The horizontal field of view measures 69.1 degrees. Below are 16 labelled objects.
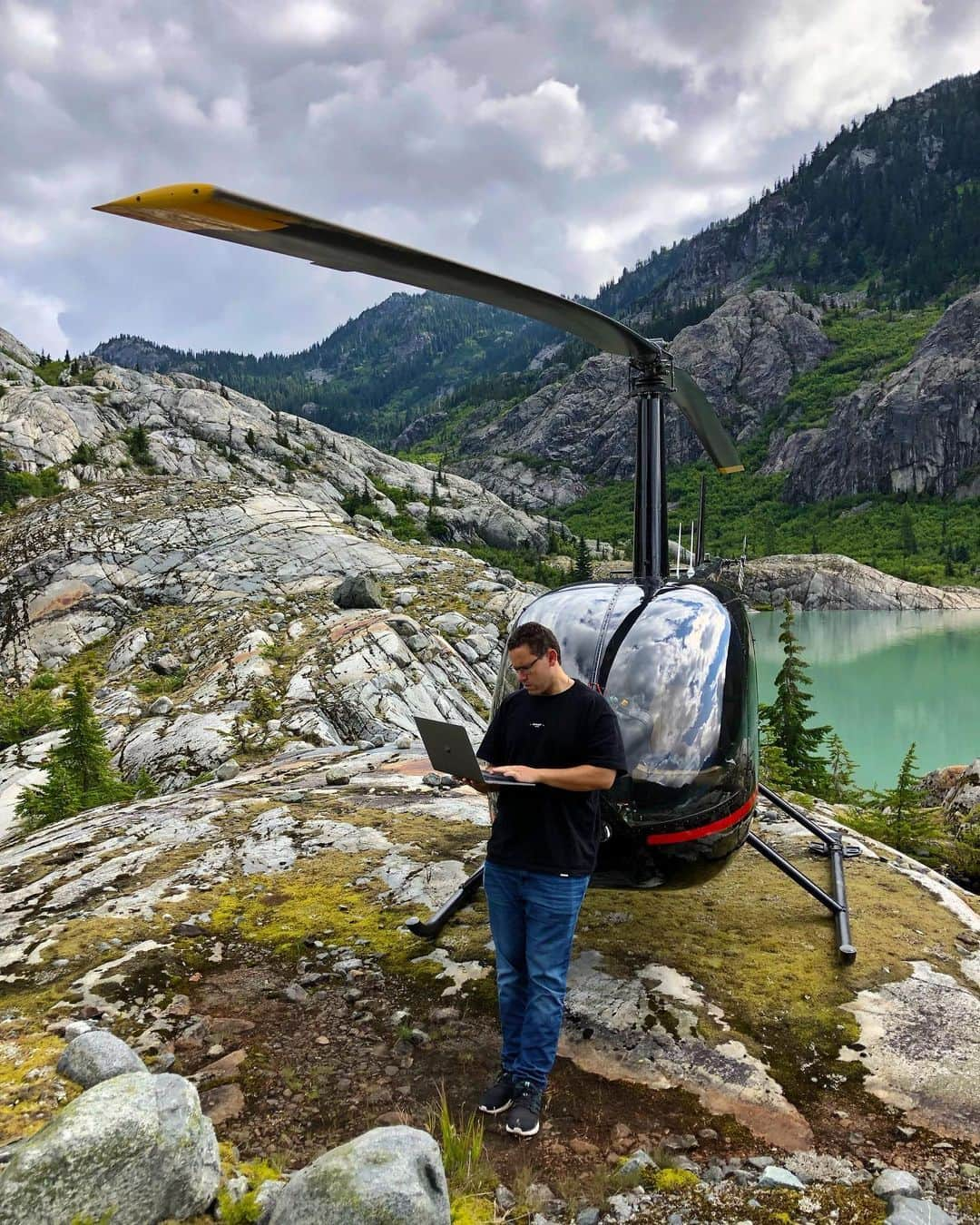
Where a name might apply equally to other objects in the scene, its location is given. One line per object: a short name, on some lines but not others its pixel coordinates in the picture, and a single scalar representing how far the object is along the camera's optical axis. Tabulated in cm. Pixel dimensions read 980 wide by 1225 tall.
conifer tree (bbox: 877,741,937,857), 884
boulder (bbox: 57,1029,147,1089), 320
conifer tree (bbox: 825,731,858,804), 1509
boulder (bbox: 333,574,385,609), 1964
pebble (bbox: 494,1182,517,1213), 261
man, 325
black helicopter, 374
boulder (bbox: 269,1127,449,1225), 215
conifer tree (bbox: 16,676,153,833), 1034
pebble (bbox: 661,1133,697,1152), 301
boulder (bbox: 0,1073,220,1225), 209
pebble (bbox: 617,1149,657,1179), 280
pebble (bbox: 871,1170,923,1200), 269
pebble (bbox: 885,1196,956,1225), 252
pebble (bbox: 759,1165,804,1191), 276
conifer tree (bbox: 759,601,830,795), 1884
